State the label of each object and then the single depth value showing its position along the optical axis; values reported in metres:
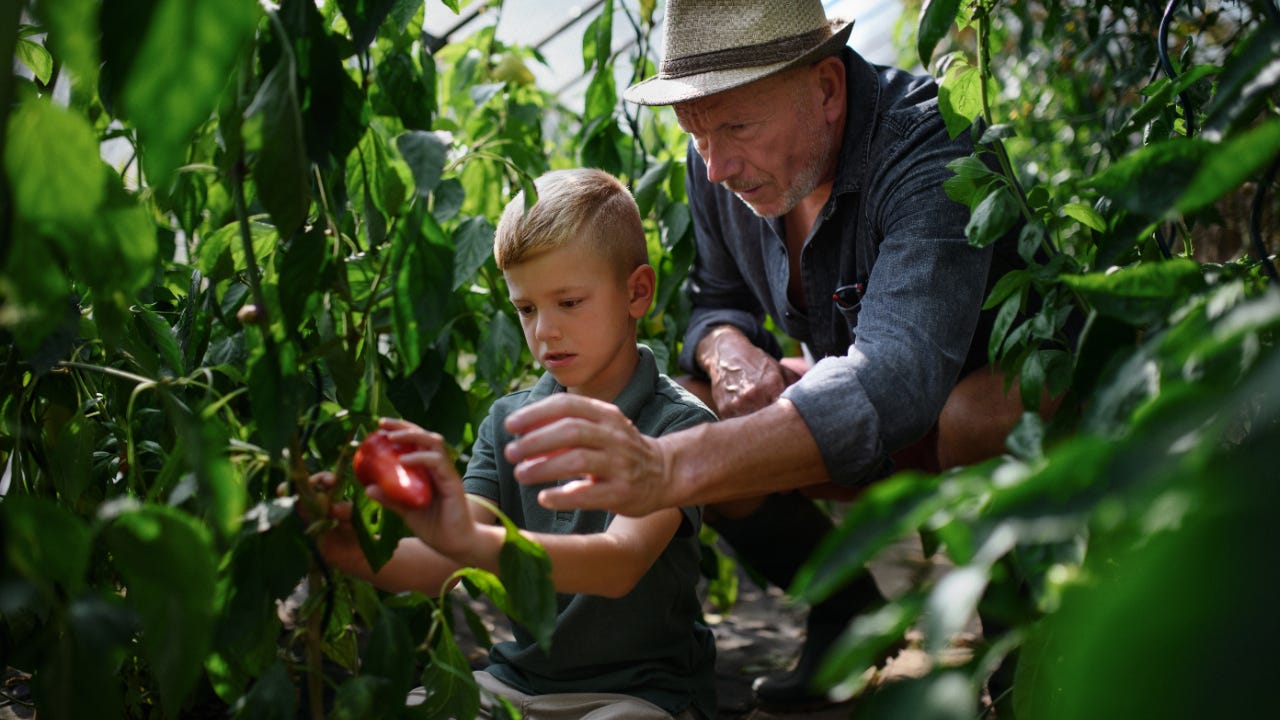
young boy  1.33
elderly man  1.02
